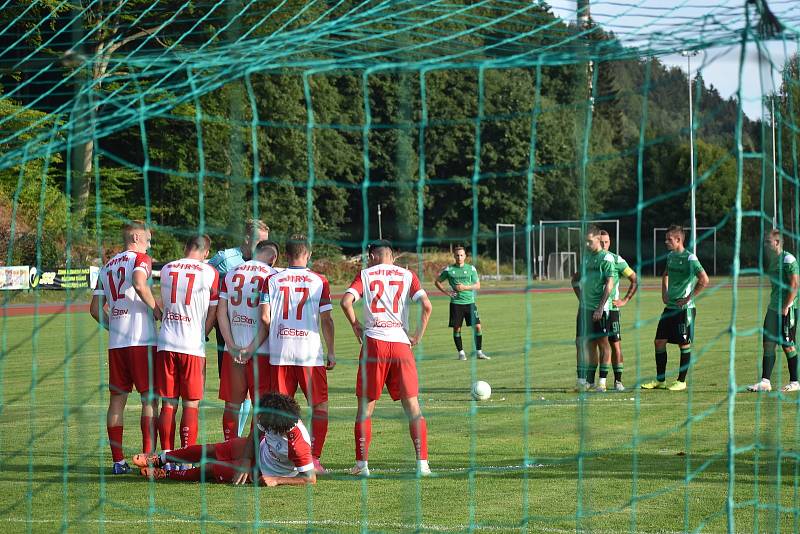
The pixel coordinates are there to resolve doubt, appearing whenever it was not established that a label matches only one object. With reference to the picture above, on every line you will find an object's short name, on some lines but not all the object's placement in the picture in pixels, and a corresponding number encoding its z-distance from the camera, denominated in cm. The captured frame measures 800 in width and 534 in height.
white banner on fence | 4666
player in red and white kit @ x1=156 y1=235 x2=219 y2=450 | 1405
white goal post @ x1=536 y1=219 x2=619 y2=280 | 9187
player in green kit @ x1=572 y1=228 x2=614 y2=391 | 2105
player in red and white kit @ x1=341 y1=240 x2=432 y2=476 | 1385
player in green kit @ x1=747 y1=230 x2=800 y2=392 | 1952
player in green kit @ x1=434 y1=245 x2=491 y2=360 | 2886
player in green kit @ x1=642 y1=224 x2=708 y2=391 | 2128
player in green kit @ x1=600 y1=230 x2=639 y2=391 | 2148
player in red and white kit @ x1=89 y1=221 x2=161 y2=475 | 1397
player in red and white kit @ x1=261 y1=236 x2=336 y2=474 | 1374
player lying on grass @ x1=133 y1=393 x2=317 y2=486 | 1272
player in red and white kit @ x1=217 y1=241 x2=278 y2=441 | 1420
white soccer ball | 1969
